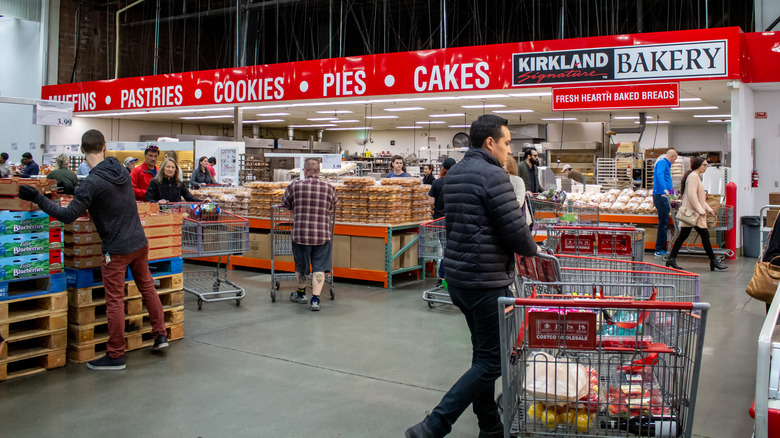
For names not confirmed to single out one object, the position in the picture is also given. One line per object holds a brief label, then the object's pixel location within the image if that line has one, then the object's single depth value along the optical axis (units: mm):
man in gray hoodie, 4492
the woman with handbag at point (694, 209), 9281
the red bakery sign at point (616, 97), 10234
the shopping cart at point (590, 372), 2627
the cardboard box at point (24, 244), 4320
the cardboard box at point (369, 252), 8109
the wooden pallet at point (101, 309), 4742
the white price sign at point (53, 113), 9984
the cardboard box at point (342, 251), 8328
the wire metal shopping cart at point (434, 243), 7242
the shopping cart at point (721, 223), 10414
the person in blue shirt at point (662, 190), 10258
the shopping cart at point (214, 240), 6828
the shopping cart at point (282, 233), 7657
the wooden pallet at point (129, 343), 4750
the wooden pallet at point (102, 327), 4734
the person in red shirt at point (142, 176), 7757
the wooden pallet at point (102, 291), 4734
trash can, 10984
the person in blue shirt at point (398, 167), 10391
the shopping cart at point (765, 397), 1888
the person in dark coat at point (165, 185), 7430
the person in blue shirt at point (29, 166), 12430
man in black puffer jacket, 3064
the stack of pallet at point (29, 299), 4328
